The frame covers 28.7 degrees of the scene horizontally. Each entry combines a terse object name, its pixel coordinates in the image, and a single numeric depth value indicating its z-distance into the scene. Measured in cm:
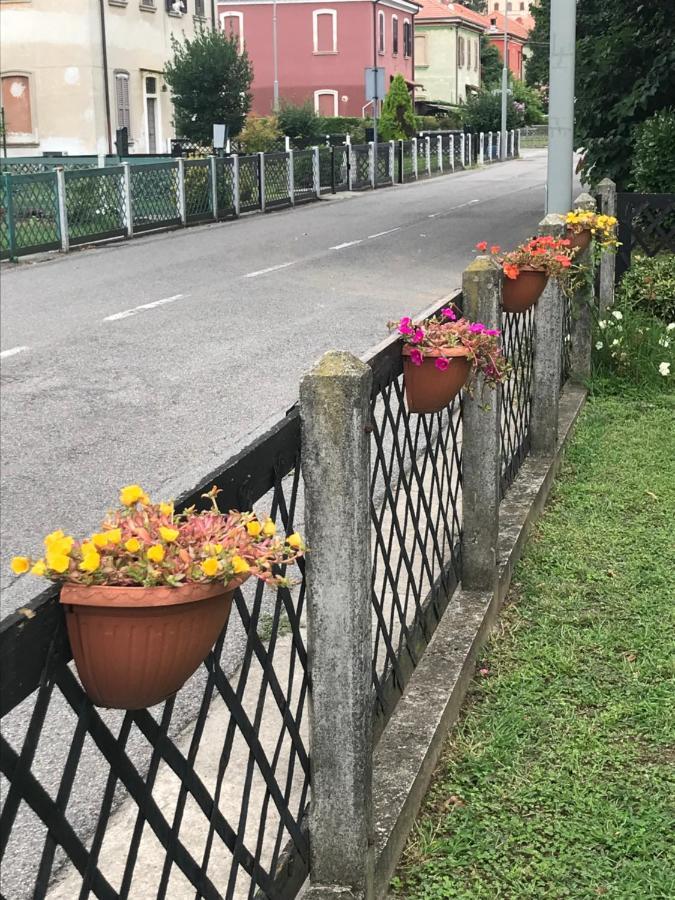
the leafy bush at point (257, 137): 3734
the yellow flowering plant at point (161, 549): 176
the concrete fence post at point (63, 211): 2070
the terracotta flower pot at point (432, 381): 399
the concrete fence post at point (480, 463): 476
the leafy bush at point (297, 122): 4894
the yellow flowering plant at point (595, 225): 803
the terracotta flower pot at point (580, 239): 783
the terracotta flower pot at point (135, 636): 177
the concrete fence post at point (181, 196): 2489
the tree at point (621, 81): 1474
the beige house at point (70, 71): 3759
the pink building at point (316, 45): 6481
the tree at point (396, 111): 5203
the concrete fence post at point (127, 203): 2297
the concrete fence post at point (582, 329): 866
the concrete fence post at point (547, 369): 678
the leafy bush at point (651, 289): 1049
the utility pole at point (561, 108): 1004
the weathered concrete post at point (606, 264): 1018
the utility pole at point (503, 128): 5841
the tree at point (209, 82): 3891
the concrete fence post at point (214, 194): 2622
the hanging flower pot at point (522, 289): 589
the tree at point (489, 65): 9250
